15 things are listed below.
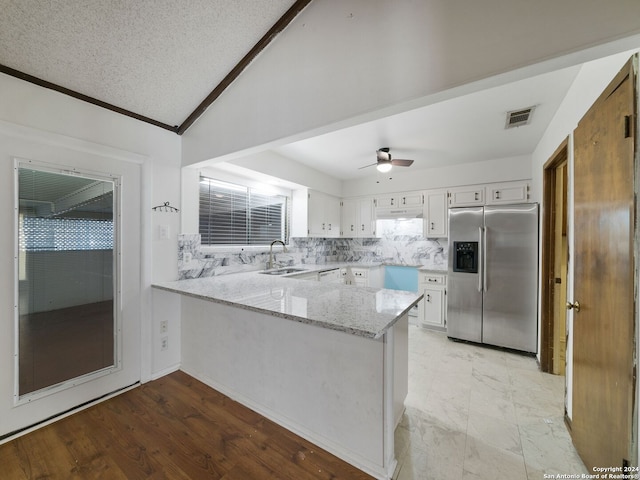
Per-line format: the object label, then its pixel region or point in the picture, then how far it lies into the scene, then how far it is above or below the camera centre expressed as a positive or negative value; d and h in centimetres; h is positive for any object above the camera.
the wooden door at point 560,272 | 258 -33
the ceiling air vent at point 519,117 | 231 +117
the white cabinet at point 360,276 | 445 -64
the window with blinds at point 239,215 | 311 +33
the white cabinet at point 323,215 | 427 +44
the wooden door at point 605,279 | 110 -20
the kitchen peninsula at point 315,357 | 143 -82
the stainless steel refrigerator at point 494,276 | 300 -45
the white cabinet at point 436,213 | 405 +42
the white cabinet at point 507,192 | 352 +67
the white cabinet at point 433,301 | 370 -90
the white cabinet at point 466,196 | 380 +66
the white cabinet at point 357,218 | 484 +42
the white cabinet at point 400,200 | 429 +69
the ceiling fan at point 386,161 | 306 +96
